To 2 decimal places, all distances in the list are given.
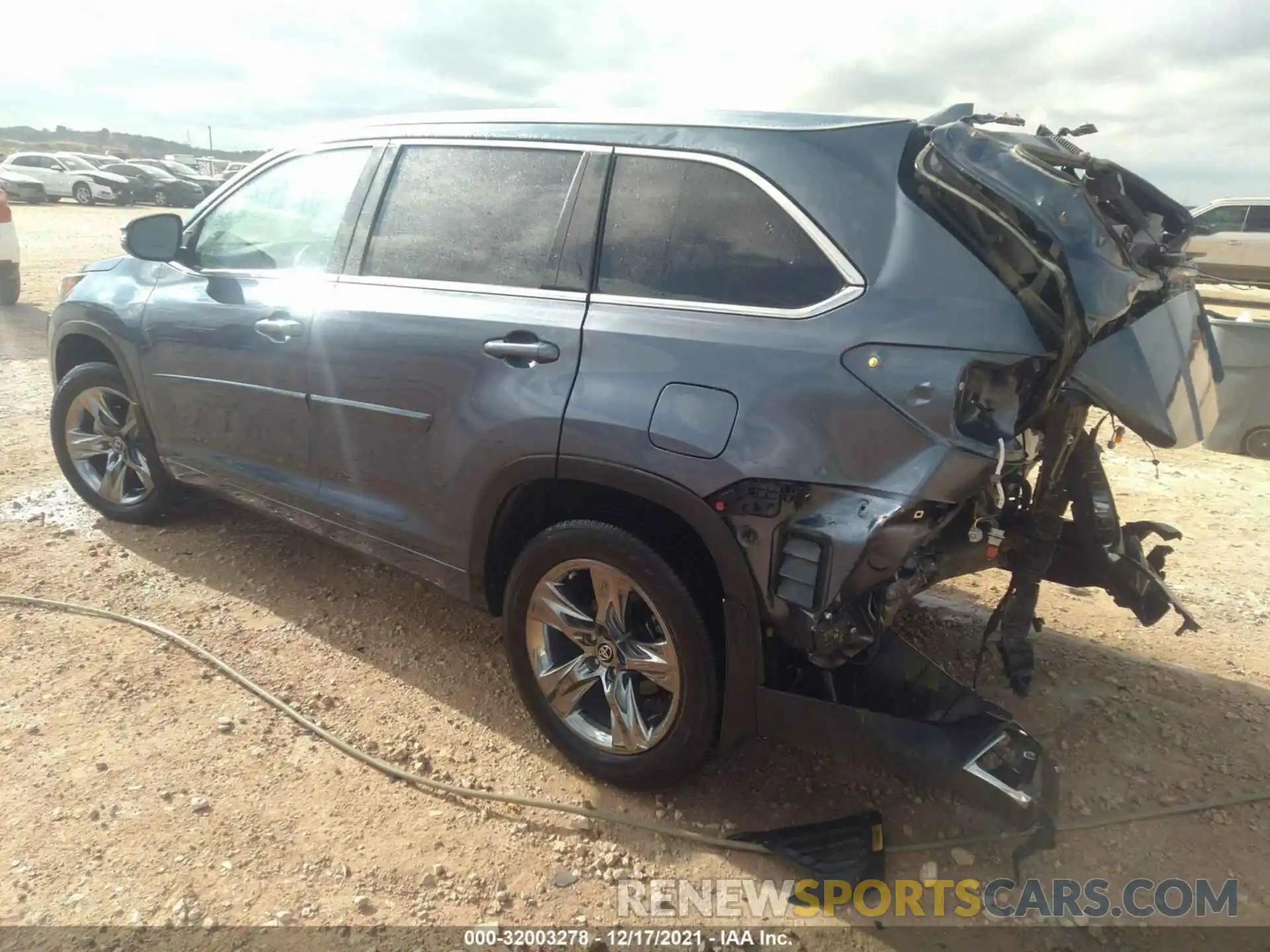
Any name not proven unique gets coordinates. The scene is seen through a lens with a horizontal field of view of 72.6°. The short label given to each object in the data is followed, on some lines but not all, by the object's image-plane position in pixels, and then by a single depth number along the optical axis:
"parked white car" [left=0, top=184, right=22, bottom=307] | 10.10
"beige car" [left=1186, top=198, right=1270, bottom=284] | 17.30
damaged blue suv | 2.12
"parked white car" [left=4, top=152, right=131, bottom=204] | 28.23
